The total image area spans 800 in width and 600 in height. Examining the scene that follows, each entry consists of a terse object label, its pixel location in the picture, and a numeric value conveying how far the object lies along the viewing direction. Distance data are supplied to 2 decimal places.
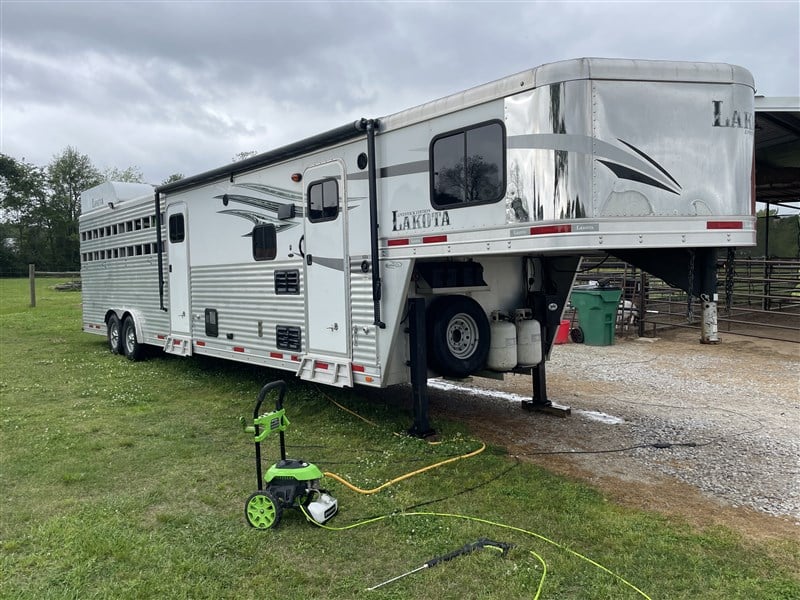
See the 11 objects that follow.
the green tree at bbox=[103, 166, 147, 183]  67.25
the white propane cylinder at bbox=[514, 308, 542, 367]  6.73
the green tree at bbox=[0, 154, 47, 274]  56.28
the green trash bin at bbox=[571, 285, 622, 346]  12.27
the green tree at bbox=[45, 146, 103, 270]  59.41
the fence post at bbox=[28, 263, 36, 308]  22.94
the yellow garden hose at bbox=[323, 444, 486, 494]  4.92
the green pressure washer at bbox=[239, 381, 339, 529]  4.29
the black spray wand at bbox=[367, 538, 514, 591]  3.80
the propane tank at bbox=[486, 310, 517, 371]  6.46
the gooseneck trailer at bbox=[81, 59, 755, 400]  4.69
